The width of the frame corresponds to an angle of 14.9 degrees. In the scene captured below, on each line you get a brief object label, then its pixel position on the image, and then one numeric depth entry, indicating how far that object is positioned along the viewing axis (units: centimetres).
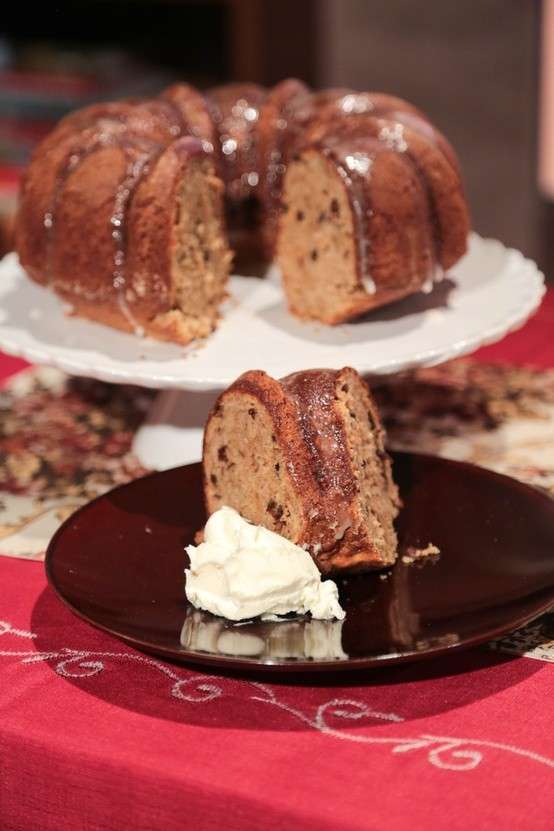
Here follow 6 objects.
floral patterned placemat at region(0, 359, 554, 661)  100
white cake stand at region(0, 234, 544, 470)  98
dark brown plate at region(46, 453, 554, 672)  78
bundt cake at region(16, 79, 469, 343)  102
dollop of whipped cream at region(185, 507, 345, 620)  79
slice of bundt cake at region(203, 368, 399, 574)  83
